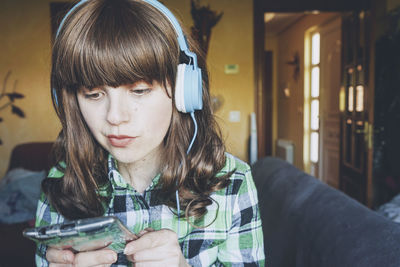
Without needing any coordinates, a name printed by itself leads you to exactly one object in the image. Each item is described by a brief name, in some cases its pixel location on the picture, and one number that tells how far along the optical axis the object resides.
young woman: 0.64
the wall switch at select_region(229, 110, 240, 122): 3.53
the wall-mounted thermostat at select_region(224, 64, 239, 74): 3.49
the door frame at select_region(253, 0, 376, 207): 3.43
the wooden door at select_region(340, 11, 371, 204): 3.24
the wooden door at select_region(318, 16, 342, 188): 4.52
